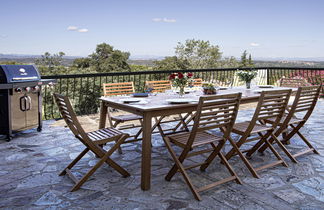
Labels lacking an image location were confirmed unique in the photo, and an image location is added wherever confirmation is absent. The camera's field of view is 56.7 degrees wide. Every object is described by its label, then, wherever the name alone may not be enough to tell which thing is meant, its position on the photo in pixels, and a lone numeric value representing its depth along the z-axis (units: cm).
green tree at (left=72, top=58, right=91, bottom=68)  2028
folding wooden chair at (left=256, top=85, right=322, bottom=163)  348
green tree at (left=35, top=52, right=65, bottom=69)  2031
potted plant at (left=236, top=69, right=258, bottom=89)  442
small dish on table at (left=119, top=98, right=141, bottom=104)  319
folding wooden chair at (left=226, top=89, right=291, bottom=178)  308
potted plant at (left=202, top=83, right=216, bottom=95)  381
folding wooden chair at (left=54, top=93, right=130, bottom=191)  271
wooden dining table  274
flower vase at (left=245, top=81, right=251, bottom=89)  450
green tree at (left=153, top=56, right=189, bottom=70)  2015
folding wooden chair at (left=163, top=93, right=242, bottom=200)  262
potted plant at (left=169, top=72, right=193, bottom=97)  359
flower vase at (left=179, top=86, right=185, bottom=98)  362
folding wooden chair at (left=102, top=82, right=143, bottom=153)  391
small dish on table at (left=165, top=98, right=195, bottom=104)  308
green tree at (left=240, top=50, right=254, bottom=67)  2929
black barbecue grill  434
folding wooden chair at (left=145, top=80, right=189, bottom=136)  488
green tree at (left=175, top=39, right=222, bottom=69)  2191
